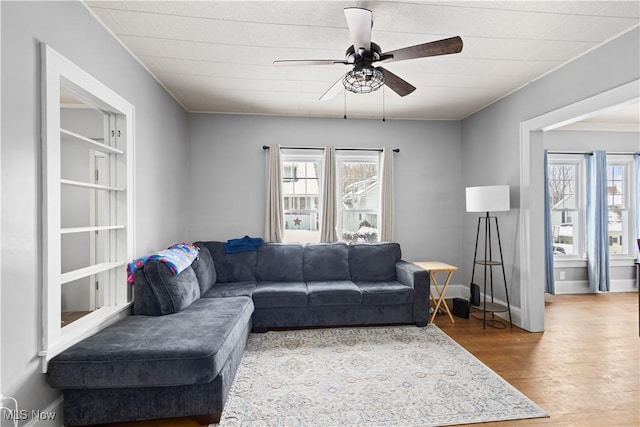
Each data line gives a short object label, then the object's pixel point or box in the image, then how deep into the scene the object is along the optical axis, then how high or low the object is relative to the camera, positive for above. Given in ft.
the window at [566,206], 18.04 +0.32
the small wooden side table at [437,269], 12.93 -2.29
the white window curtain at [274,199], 15.02 +0.67
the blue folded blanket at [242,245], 13.66 -1.33
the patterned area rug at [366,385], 6.90 -4.33
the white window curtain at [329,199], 15.37 +0.67
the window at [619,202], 18.22 +0.54
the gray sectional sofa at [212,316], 6.30 -2.81
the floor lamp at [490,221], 11.96 -0.38
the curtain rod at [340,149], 15.24 +3.13
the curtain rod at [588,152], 17.58 +3.26
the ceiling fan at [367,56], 6.44 +3.55
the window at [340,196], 15.88 +0.85
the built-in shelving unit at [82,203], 6.05 +0.34
